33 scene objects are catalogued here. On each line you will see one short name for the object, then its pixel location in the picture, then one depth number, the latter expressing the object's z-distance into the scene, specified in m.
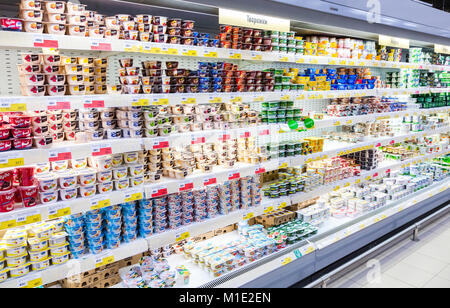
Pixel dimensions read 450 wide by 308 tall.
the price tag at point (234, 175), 2.63
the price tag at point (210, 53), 2.37
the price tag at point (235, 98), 2.60
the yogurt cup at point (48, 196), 1.89
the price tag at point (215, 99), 2.47
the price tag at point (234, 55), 2.52
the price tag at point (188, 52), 2.26
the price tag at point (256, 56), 2.65
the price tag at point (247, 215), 2.77
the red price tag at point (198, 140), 2.41
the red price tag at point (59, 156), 1.83
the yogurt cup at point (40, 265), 1.90
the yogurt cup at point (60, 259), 1.98
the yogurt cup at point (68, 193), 1.96
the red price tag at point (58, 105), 1.81
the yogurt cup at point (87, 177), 2.02
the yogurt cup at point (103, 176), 2.09
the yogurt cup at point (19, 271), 1.84
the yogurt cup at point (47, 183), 1.89
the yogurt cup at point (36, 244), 1.89
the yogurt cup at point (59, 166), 2.11
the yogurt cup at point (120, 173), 2.14
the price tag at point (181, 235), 2.41
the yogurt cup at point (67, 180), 1.96
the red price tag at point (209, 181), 2.49
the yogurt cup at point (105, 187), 2.10
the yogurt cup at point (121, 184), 2.16
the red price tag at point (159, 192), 2.26
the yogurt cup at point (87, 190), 2.02
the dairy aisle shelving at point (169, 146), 1.79
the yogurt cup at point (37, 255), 1.90
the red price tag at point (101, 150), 1.98
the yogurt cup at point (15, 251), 1.82
